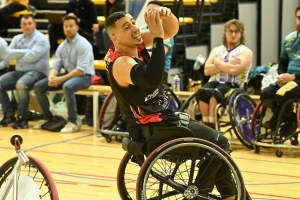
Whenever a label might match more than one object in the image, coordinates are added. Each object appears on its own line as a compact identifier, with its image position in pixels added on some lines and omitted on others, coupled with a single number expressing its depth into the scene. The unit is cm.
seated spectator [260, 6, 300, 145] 846
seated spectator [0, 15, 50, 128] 1100
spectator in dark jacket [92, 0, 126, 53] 1163
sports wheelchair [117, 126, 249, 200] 493
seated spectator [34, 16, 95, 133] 1059
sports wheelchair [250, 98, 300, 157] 853
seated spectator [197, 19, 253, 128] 923
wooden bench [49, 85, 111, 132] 1073
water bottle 1091
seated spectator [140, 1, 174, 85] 954
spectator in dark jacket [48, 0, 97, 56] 1267
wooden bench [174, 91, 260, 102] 1058
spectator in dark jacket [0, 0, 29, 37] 1406
